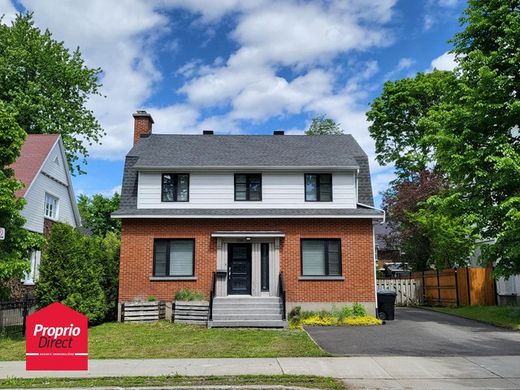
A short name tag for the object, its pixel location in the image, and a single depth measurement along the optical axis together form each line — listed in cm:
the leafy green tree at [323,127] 4756
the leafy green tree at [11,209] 1273
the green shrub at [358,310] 1727
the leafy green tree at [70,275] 1501
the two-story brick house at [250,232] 1767
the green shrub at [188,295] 1716
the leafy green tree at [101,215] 3519
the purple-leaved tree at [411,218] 2970
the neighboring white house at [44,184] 2243
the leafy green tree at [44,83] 3278
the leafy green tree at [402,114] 3516
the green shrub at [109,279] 1783
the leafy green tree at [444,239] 2462
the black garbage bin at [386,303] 1795
